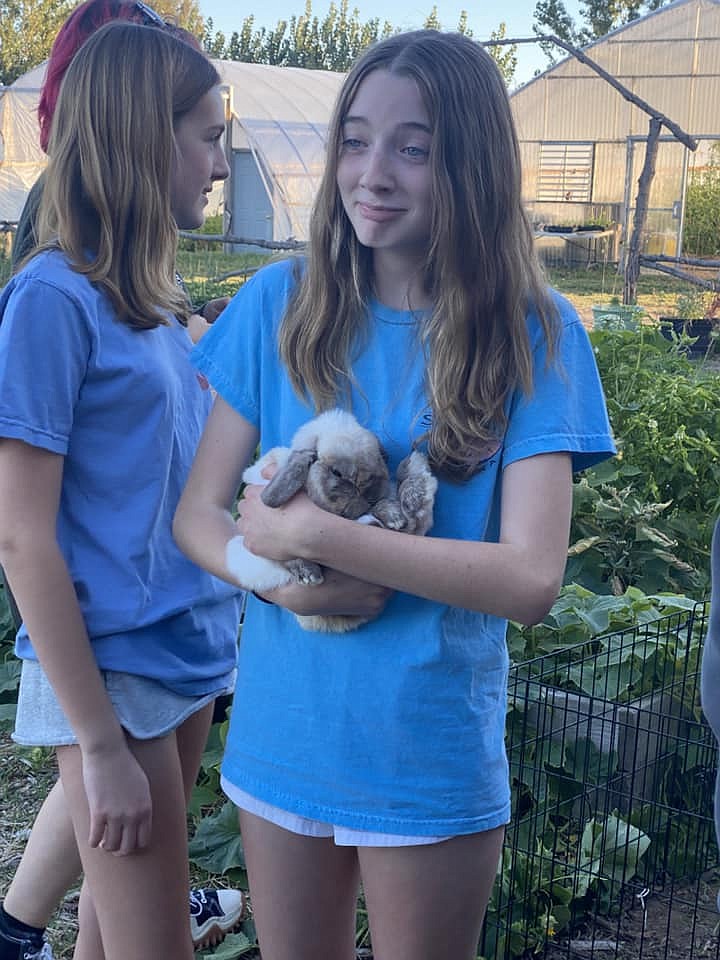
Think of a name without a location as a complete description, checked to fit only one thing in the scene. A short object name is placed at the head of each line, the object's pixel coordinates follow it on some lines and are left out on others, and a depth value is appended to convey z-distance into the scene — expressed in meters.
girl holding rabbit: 1.56
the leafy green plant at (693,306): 10.90
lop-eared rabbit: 1.54
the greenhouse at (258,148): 18.80
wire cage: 2.81
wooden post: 8.73
